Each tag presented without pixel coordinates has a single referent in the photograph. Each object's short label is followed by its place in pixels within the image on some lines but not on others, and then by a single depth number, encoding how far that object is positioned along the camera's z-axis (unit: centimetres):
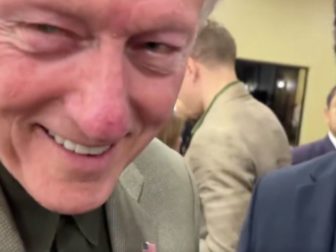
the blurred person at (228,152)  216
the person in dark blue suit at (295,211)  135
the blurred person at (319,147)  273
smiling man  65
